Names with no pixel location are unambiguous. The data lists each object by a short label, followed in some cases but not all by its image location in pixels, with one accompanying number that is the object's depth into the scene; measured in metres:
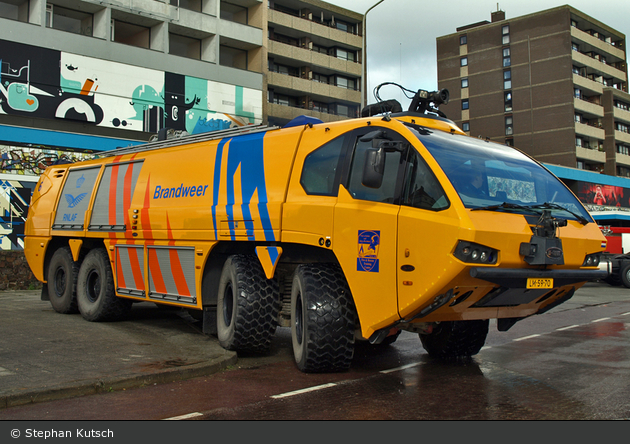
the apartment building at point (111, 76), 25.73
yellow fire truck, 6.32
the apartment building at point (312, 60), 48.91
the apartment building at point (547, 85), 70.06
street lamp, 23.18
